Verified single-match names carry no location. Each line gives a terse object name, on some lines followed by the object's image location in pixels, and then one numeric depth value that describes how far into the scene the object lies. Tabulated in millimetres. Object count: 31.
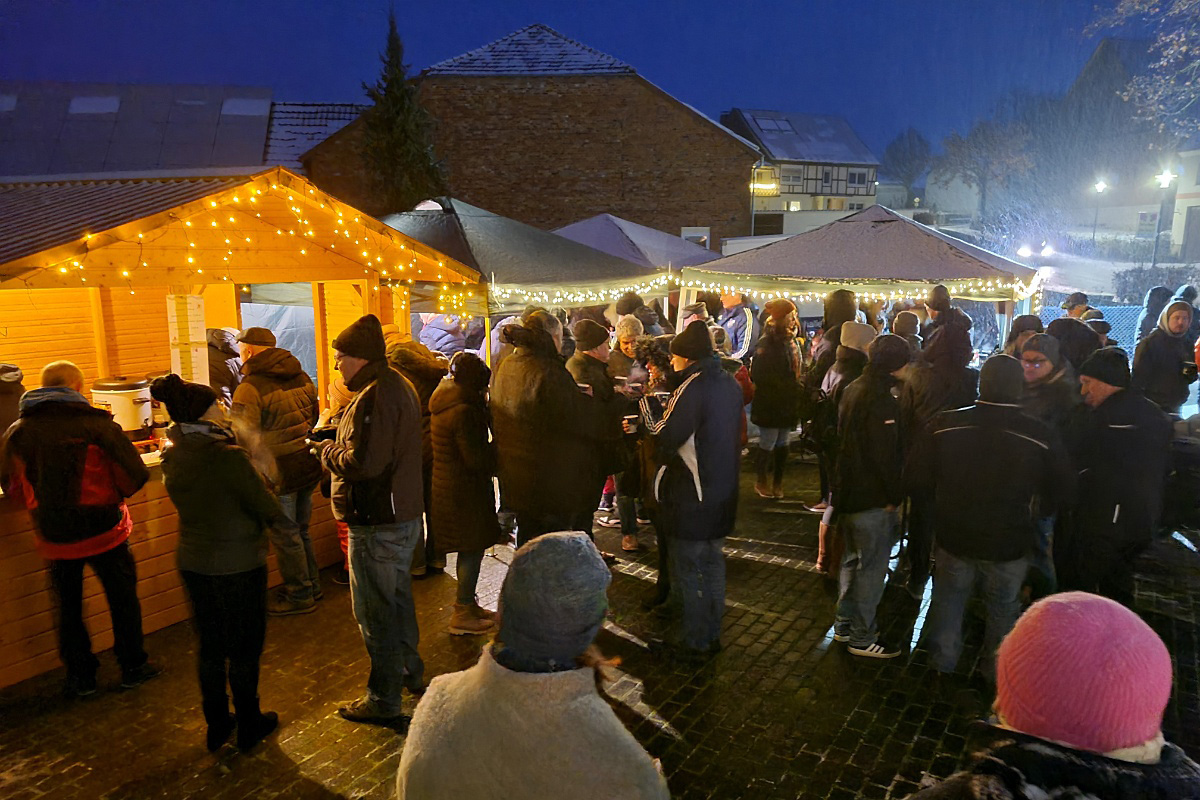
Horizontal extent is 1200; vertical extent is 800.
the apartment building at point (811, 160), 33312
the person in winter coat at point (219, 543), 3525
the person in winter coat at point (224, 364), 7086
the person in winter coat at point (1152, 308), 9414
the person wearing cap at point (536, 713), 1500
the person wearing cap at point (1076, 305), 8901
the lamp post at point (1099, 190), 35066
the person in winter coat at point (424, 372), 5289
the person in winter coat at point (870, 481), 4566
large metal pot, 5750
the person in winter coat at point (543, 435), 4738
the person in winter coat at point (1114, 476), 4402
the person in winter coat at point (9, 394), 4824
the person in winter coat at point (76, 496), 4043
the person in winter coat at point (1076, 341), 6801
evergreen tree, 18438
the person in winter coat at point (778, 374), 7801
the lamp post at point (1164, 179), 21883
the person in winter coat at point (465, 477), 4801
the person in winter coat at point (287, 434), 4992
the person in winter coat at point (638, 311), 9362
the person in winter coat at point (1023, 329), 6825
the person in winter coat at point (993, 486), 3828
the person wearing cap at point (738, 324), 9367
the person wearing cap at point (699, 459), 4480
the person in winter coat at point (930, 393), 5566
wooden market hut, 4625
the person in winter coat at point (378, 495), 3850
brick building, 22531
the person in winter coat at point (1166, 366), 7590
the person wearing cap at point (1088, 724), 1426
